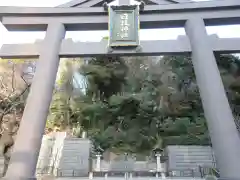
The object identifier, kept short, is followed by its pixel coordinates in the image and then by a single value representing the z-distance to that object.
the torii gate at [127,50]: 2.67
